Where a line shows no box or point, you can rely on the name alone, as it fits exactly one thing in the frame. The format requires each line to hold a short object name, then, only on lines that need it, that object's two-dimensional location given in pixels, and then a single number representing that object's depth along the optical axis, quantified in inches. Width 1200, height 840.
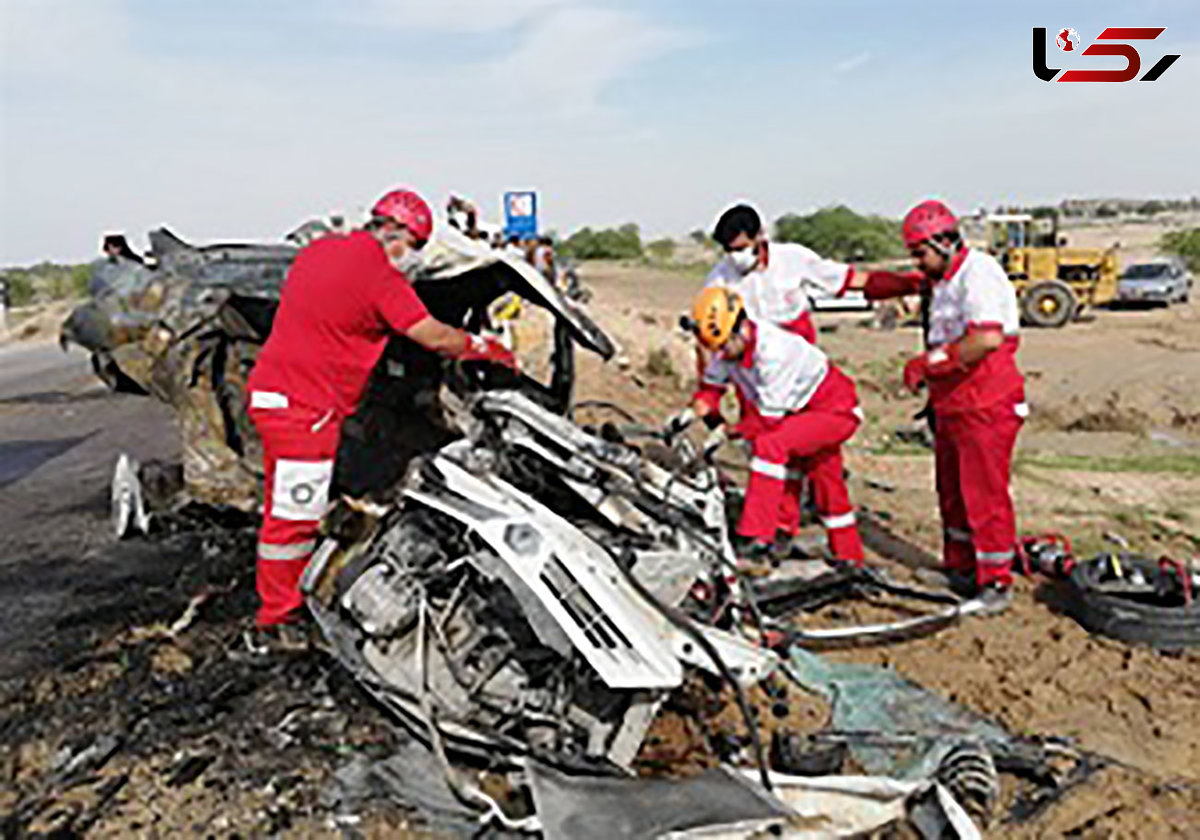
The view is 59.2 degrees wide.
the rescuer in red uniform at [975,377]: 192.5
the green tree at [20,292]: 1669.5
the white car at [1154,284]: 940.0
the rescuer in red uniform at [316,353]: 169.2
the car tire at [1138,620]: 181.9
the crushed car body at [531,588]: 122.3
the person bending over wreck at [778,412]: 193.0
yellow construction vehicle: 841.5
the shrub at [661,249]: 2552.2
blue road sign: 483.5
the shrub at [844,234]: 2016.5
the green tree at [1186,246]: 1493.6
